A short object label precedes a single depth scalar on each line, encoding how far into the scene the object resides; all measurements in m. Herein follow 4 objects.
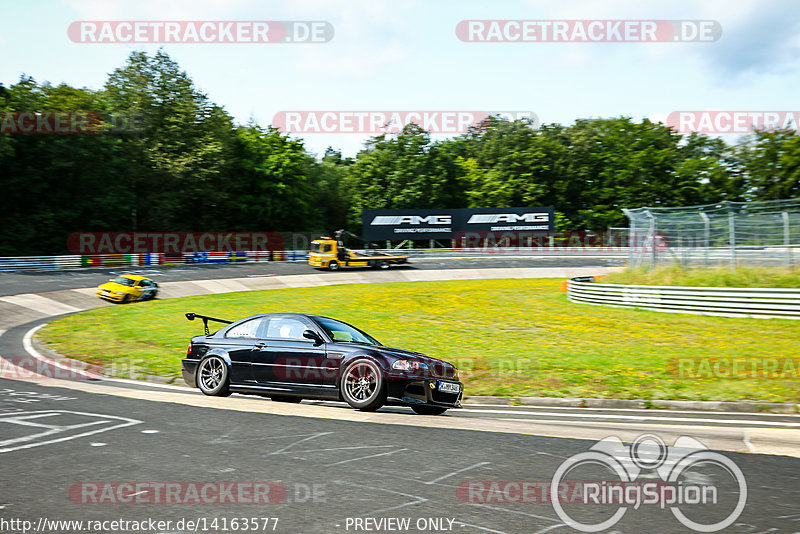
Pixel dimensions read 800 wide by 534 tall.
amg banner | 58.38
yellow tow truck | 42.88
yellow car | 29.09
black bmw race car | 9.65
